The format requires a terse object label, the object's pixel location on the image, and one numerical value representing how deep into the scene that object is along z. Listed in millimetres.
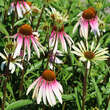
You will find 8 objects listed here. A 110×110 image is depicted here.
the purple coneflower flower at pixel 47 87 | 956
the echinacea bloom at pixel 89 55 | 1009
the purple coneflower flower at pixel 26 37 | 1025
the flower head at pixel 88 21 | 1111
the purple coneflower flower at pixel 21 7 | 1179
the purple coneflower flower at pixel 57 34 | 998
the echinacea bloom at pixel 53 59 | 1104
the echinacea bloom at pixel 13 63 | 1074
